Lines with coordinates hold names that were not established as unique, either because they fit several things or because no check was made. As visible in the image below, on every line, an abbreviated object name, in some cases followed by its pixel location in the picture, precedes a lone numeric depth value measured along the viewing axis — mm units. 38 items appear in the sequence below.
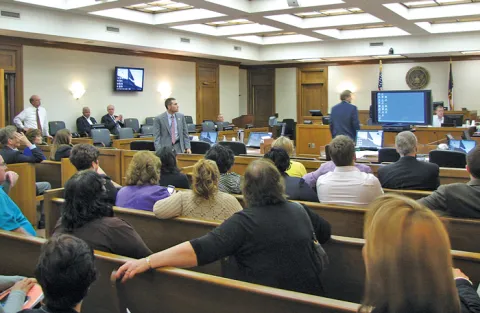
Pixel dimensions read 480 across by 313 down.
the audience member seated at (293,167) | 4324
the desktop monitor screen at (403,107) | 7961
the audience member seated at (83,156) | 4059
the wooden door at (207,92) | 15094
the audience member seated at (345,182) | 3332
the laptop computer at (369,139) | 6898
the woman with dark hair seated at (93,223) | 2311
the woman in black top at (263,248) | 1992
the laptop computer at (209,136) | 8945
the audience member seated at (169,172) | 4066
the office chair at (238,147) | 6922
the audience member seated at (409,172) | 3865
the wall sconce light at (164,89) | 13805
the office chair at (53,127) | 10602
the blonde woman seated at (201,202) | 2922
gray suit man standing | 6949
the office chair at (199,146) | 7035
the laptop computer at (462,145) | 6071
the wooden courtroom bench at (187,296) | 1689
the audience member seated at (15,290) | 1953
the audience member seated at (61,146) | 6145
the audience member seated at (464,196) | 2811
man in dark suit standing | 7230
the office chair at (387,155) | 5465
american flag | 14812
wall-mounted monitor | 12289
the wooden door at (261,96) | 17469
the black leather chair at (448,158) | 4969
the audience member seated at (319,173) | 3963
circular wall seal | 15008
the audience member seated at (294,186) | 3402
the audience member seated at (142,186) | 3361
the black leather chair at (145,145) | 7508
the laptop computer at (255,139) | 8562
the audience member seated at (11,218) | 3031
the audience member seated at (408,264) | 1214
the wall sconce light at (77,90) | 11352
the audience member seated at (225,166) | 3713
